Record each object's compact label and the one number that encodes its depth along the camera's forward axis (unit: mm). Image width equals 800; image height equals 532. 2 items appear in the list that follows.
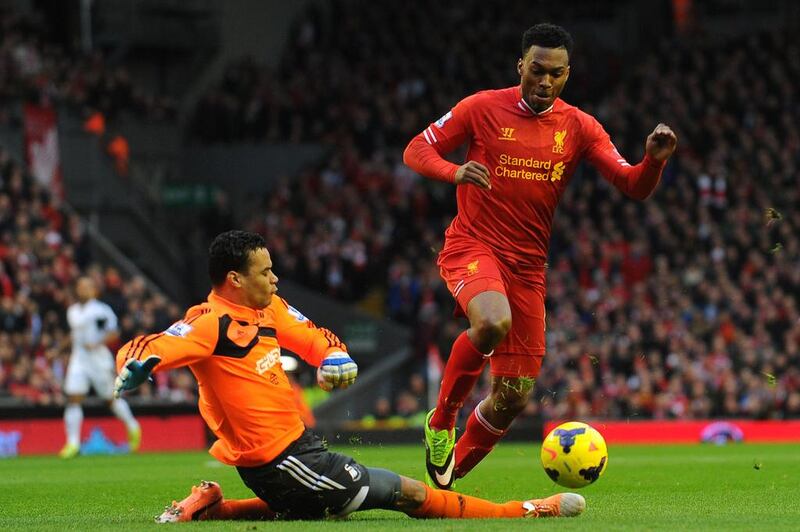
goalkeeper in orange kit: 14859
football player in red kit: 18031
